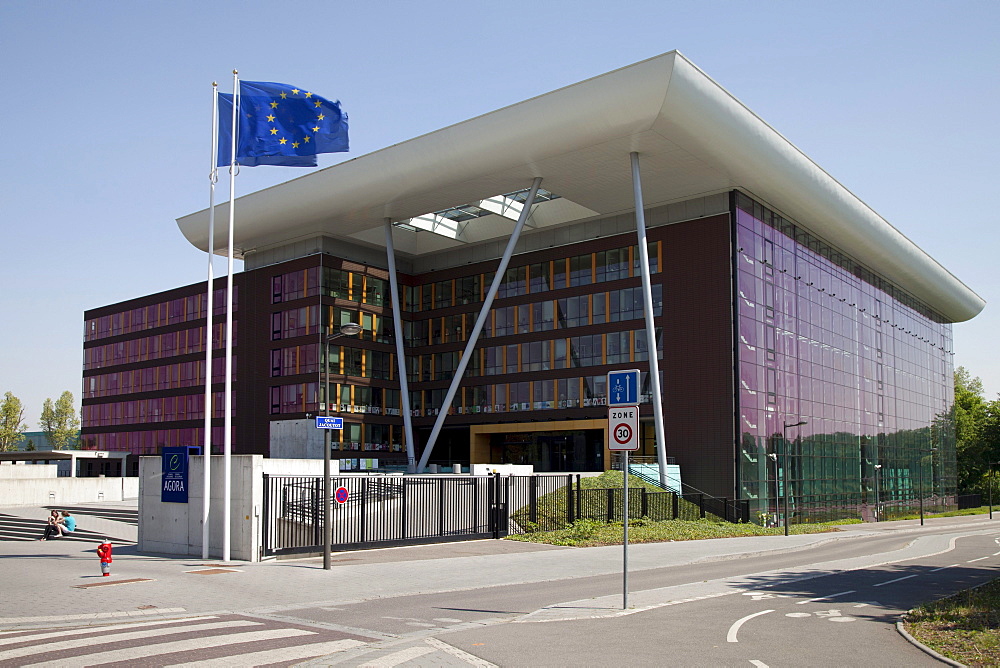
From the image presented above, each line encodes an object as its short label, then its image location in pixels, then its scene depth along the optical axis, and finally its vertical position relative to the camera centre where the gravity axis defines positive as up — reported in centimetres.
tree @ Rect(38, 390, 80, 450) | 13125 -129
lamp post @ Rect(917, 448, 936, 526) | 8131 -521
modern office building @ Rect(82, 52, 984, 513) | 5006 +728
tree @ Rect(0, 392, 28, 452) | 10936 -92
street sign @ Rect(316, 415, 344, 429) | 2230 -32
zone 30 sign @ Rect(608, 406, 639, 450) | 1436 -32
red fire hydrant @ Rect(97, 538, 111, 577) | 1988 -312
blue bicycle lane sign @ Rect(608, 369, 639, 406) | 1452 +31
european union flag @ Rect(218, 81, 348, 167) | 2705 +827
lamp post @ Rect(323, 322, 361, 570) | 2158 -199
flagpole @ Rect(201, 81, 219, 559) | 2495 +147
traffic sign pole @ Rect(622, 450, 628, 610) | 1459 -200
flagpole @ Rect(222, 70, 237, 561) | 2425 -36
